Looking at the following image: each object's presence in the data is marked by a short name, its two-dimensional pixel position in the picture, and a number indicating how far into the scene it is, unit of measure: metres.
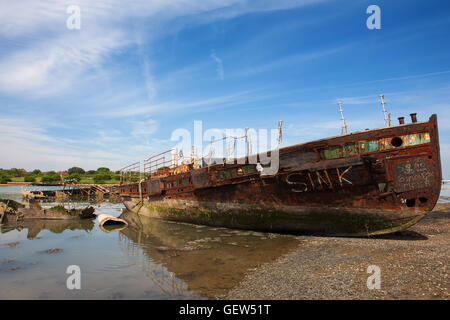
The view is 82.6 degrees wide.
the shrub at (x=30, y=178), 89.99
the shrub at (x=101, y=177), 80.90
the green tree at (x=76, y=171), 117.43
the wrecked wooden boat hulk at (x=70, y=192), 41.74
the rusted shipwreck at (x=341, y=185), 9.88
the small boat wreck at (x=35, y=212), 20.36
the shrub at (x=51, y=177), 90.47
